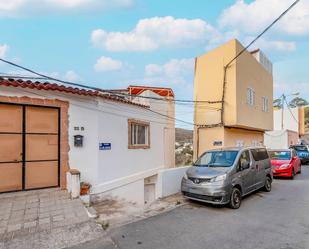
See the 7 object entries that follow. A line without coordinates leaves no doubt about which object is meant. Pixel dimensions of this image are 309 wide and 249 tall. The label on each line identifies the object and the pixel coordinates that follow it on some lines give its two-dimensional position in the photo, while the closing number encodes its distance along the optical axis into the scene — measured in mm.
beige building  15039
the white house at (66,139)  7602
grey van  7672
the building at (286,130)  30750
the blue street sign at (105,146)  9152
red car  13836
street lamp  31141
